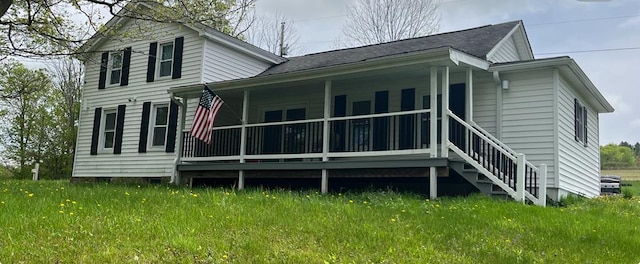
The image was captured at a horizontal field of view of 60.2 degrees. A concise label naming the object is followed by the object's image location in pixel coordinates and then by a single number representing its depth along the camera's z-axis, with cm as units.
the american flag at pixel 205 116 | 1181
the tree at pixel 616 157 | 4462
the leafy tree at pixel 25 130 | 2709
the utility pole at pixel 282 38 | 2941
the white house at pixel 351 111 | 991
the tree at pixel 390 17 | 2606
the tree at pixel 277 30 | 3111
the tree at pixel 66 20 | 1160
